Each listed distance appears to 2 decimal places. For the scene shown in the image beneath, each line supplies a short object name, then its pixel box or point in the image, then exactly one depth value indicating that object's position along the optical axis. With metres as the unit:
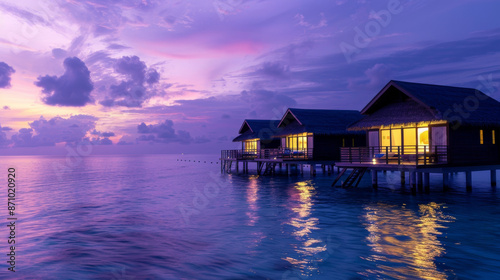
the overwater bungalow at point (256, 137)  46.94
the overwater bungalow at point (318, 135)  35.41
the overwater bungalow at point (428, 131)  21.47
